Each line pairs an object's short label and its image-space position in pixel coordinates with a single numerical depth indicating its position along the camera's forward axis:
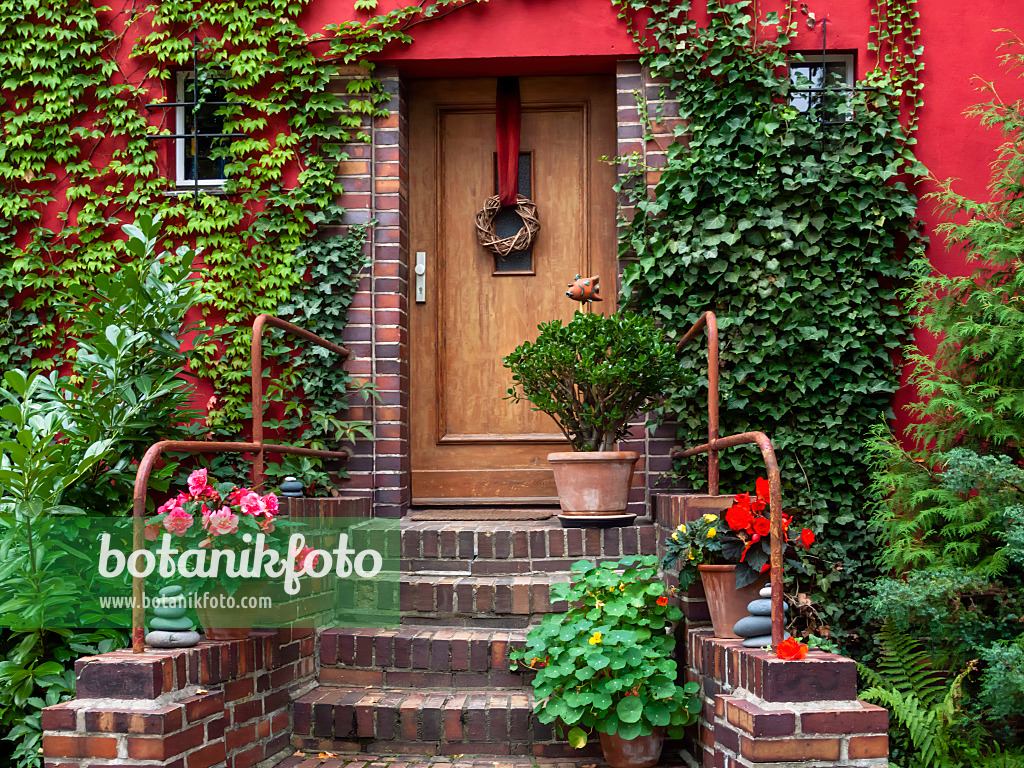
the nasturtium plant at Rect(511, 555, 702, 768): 2.83
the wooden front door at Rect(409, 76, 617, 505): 4.57
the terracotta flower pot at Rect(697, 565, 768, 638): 2.87
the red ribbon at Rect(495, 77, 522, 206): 4.54
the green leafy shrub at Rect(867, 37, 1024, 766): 3.23
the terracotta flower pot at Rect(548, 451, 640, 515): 3.69
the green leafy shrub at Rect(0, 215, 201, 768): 3.27
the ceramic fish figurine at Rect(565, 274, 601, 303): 4.01
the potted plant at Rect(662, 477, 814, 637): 2.79
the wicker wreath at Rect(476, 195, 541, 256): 4.55
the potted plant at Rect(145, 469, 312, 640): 2.90
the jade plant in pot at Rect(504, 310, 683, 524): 3.62
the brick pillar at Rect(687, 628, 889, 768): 2.40
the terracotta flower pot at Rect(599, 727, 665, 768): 2.95
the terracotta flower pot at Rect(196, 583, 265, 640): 2.93
